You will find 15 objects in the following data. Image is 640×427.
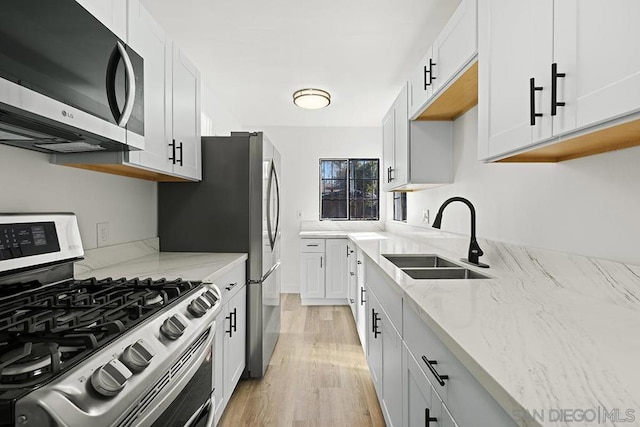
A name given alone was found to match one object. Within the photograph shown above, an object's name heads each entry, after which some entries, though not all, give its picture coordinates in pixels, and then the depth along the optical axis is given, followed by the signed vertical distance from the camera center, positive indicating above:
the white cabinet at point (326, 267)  4.50 -0.73
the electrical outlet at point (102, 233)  1.84 -0.13
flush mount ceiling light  3.67 +1.20
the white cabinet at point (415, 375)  0.75 -0.50
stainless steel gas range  0.60 -0.30
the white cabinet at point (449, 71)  1.58 +0.76
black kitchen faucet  1.76 -0.18
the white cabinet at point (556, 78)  0.81 +0.38
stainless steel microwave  0.89 +0.39
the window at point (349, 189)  5.34 +0.33
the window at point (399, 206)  4.24 +0.06
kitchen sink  1.79 -0.32
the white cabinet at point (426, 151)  2.65 +0.46
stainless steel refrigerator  2.44 -0.01
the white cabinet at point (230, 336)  1.80 -0.73
